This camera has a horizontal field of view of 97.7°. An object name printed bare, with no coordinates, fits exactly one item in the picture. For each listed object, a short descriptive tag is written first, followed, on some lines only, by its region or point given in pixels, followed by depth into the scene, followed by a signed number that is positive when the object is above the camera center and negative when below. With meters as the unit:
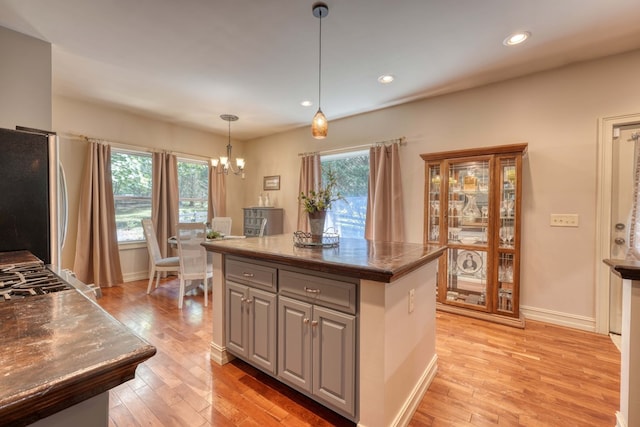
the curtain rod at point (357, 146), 3.96 +0.99
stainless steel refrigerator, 1.67 +0.09
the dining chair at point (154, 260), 3.83 -0.71
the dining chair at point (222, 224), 5.00 -0.27
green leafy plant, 2.13 +0.06
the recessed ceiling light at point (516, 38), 2.37 +1.50
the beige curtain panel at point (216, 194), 5.50 +0.31
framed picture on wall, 5.60 +0.55
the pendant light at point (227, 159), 4.20 +0.77
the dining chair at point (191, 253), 3.45 -0.56
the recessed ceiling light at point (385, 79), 3.14 +1.51
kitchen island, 1.42 -0.57
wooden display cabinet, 2.97 -0.18
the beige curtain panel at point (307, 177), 4.86 +0.58
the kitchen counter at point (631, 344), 1.37 -0.66
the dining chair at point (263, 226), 4.88 -0.29
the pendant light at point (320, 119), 2.06 +0.75
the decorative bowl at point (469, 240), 3.21 -0.34
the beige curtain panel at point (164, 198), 4.71 +0.20
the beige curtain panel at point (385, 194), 3.92 +0.23
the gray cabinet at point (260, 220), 5.19 -0.20
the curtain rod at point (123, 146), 3.99 +1.01
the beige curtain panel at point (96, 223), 4.01 -0.21
